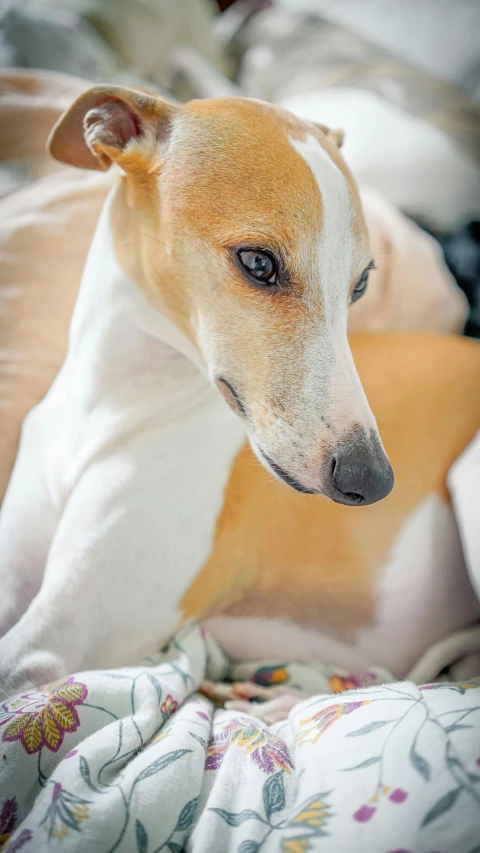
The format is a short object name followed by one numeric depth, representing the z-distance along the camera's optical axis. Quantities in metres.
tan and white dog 0.43
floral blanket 0.36
